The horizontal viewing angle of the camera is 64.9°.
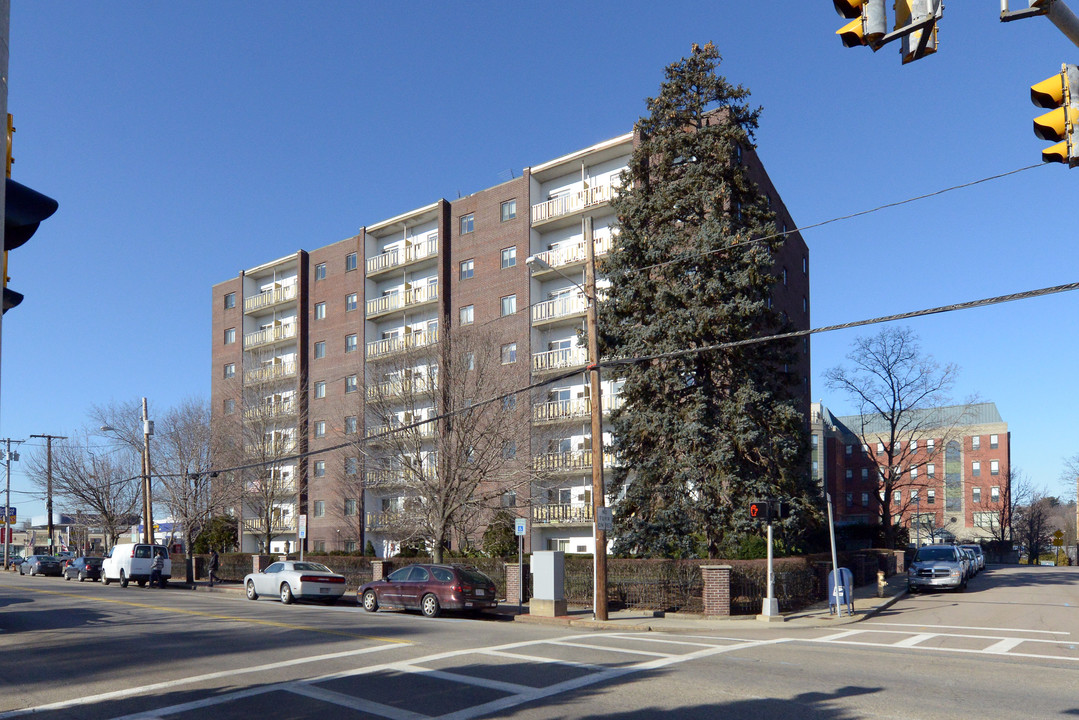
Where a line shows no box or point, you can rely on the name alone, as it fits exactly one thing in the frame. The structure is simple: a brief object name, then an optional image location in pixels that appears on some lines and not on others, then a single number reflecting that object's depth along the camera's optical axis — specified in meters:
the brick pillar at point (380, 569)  33.00
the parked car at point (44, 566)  51.22
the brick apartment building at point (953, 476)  98.00
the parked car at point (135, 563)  38.47
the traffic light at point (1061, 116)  6.12
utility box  22.58
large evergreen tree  26.73
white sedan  27.73
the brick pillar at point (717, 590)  23.11
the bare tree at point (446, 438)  32.44
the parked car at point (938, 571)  32.84
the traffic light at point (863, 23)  5.50
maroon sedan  22.31
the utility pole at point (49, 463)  56.28
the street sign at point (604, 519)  21.42
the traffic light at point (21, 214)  5.30
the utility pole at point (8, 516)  62.19
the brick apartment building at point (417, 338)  36.84
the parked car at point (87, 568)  44.00
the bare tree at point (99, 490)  54.97
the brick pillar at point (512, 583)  26.33
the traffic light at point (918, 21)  5.39
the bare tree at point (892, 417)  51.75
